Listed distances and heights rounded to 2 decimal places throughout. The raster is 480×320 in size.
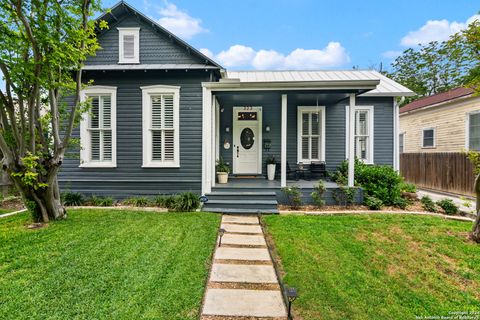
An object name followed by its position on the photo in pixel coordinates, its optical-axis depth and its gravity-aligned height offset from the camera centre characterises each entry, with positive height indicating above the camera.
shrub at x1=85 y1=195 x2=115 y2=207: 6.75 -1.21
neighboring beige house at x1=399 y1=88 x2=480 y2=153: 9.58 +1.51
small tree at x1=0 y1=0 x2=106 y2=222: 4.06 +1.44
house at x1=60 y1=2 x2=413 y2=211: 6.87 +1.24
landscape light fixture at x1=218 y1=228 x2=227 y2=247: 4.09 -1.38
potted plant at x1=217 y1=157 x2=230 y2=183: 7.70 -0.46
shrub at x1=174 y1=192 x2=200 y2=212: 6.23 -1.13
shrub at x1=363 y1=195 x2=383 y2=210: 6.48 -1.22
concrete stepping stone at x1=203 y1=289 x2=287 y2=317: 2.43 -1.54
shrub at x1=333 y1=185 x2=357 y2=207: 6.74 -1.04
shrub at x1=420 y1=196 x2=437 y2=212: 6.52 -1.28
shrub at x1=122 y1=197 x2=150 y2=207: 6.77 -1.23
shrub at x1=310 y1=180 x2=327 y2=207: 6.63 -1.02
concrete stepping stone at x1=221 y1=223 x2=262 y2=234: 4.94 -1.46
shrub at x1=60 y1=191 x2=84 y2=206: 6.75 -1.13
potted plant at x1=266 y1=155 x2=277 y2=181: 8.38 -0.40
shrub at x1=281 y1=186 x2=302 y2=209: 6.63 -1.05
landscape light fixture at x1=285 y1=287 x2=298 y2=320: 2.25 -1.28
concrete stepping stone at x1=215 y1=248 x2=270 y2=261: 3.71 -1.51
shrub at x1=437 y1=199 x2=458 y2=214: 6.30 -1.28
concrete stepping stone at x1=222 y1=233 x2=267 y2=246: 4.29 -1.49
